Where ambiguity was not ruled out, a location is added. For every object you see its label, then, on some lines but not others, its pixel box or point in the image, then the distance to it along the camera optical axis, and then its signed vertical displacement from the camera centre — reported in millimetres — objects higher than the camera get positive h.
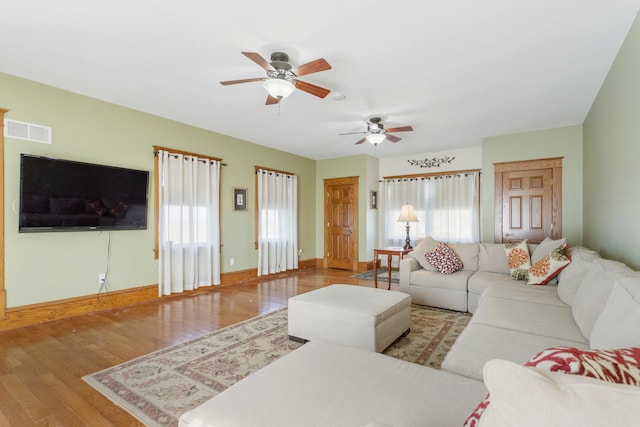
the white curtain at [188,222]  4508 -163
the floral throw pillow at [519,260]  3605 -583
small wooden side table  4637 -624
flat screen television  3248 +186
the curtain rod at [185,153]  4453 +912
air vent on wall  3219 +873
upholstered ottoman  2486 -911
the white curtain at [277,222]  6086 -206
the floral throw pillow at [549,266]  3112 -565
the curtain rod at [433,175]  6195 +801
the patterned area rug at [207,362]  1956 -1208
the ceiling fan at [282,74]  2597 +1218
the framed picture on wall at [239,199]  5613 +236
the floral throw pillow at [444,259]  4039 -637
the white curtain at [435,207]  6164 +102
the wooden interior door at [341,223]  6969 -266
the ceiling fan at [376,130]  4388 +1171
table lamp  5367 -74
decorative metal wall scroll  6520 +1089
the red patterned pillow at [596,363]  648 -335
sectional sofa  558 -733
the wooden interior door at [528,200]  4961 +196
